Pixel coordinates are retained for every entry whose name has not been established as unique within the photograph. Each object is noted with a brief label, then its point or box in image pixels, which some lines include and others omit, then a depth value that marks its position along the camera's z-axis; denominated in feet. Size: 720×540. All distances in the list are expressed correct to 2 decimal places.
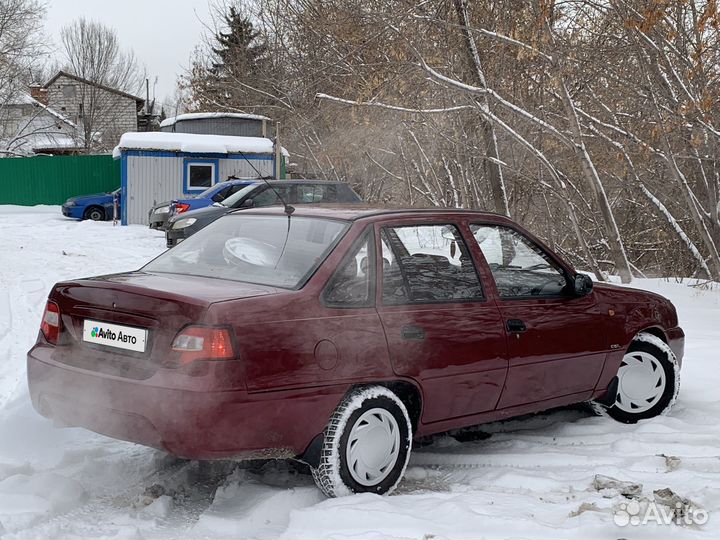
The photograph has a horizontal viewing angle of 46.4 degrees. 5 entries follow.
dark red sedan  12.21
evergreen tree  85.56
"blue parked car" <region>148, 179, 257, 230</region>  61.77
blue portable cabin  81.61
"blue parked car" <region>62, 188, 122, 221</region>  90.02
